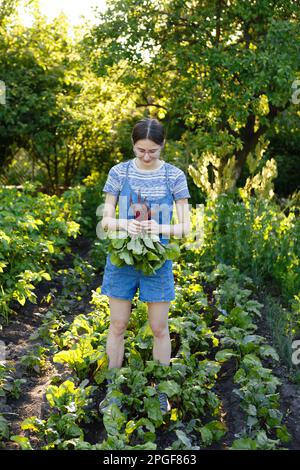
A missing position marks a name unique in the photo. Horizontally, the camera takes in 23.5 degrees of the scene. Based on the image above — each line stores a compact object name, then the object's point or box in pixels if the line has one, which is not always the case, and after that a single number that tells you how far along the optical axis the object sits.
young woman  3.60
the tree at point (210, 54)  8.94
